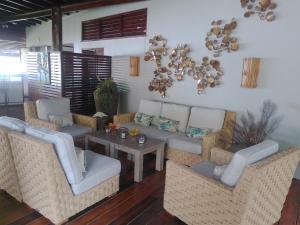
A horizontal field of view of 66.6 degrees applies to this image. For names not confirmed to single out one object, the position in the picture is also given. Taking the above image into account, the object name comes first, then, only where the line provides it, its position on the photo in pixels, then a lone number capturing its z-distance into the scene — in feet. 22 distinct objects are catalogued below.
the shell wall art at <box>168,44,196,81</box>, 14.12
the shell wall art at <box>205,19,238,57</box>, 12.20
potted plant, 16.36
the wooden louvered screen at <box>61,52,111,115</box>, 16.10
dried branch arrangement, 11.14
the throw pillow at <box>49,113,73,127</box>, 13.05
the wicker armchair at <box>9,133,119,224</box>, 6.47
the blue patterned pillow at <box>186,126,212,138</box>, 11.87
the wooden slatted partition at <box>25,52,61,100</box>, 16.01
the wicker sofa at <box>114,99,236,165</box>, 11.00
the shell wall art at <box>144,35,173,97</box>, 15.28
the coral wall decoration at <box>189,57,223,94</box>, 13.07
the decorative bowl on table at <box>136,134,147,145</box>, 10.71
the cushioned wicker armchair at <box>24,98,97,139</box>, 12.57
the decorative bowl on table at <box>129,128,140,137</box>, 11.61
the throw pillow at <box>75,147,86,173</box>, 7.34
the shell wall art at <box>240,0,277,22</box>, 10.84
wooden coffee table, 10.03
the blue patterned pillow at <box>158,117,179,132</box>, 13.21
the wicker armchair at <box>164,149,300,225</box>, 5.83
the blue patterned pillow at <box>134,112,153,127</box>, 14.29
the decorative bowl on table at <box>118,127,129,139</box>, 11.39
